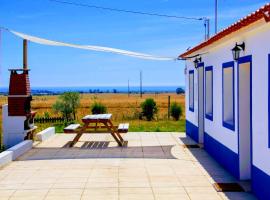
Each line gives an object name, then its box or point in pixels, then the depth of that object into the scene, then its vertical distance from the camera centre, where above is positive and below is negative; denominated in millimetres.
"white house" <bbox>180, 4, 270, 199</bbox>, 4349 -115
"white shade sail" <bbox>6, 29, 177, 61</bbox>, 7790 +1253
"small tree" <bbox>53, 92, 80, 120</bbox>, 16292 -626
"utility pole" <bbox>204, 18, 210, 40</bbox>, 9573 +2108
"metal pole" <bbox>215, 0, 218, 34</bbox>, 8951 +2380
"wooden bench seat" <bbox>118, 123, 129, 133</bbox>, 8537 -1056
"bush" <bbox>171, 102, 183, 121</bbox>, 16142 -1042
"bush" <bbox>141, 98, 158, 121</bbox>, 16594 -949
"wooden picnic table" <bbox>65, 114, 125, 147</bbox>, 8125 -815
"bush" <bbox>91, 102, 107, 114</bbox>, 16825 -939
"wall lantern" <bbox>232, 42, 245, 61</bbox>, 5268 +753
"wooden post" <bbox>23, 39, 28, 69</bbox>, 8422 +1108
